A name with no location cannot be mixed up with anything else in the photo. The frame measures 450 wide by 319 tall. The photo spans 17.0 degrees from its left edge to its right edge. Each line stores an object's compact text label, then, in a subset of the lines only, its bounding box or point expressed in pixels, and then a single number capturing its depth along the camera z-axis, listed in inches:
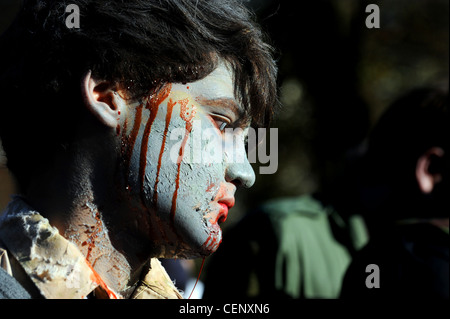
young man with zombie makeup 48.1
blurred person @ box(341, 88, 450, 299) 57.0
